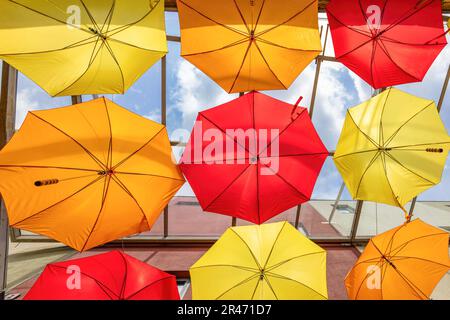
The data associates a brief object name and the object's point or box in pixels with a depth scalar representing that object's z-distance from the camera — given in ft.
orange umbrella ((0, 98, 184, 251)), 9.96
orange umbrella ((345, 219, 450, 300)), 12.12
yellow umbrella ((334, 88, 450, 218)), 12.78
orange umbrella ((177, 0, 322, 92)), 11.35
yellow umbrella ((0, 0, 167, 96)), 9.90
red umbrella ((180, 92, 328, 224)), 11.36
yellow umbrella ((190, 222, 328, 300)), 11.25
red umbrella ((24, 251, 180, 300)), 10.39
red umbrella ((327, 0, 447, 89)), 12.20
